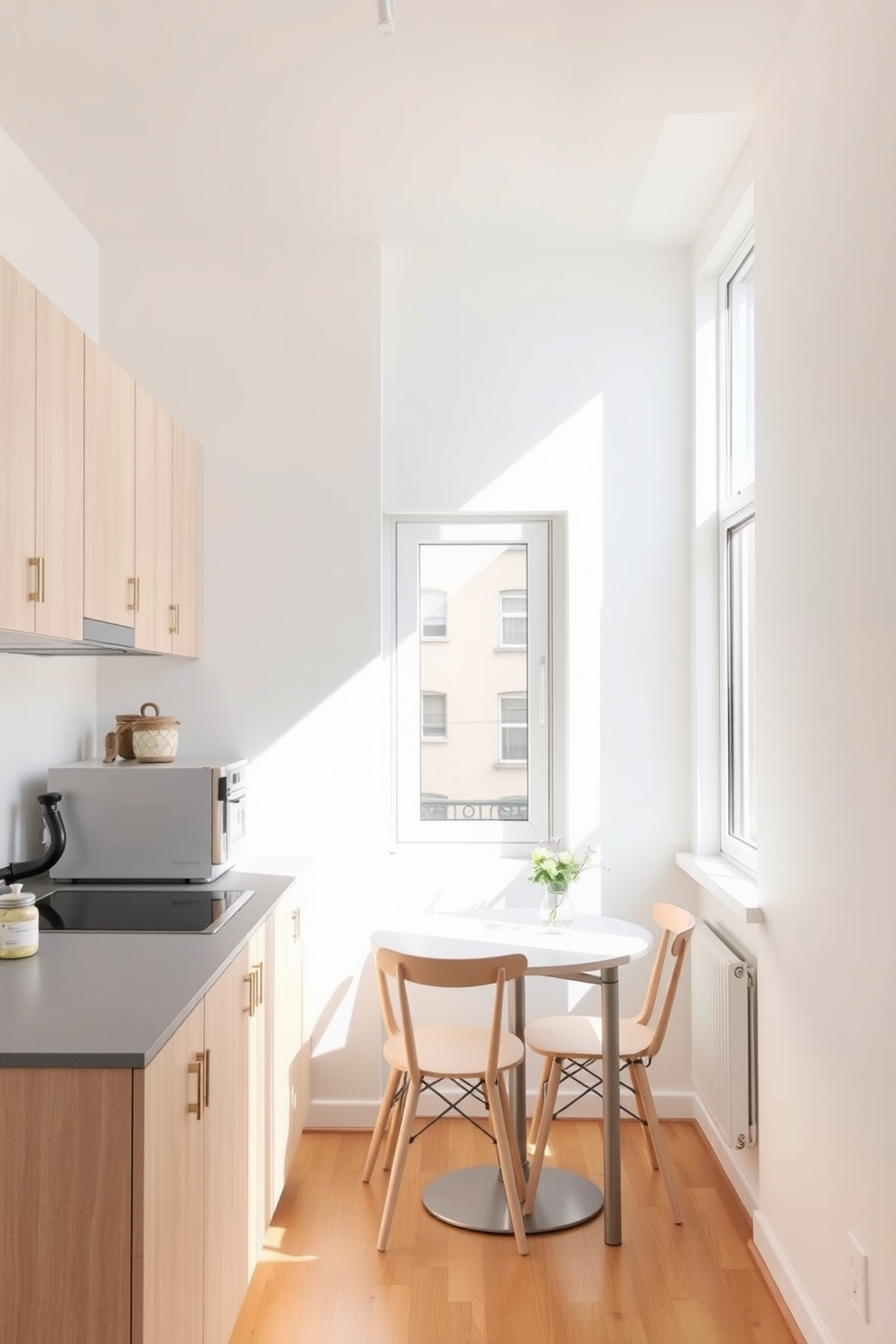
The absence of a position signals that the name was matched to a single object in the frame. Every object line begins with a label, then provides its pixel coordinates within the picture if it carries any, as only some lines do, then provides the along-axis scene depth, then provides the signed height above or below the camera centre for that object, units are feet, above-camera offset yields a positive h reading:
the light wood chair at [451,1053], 8.84 -3.13
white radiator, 9.77 -3.08
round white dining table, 9.52 -2.45
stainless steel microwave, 10.10 -1.07
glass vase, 10.50 -1.95
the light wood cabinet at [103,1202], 5.41 -2.54
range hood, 8.35 +0.55
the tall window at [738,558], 11.25 +1.65
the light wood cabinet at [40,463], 7.06 +1.74
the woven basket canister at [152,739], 10.68 -0.29
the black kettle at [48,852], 9.54 -1.28
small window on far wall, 12.79 +0.34
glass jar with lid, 7.21 -1.45
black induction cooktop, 8.25 -1.65
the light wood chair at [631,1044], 9.97 -3.17
